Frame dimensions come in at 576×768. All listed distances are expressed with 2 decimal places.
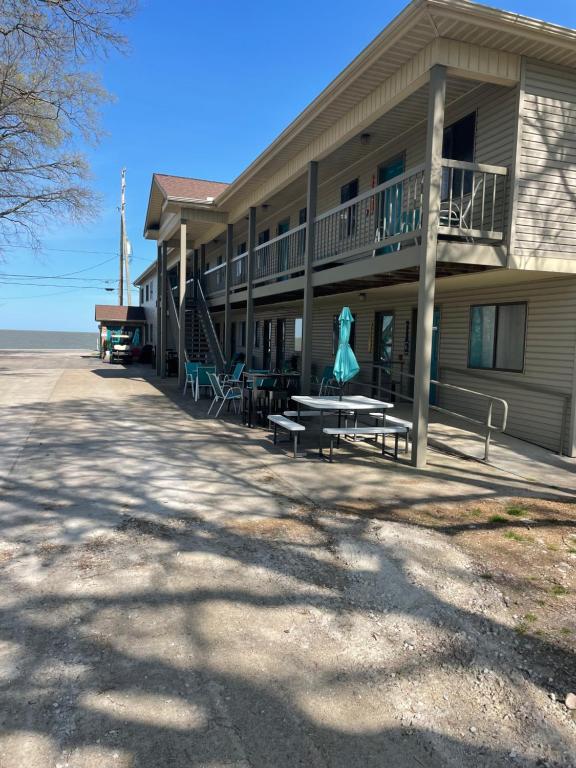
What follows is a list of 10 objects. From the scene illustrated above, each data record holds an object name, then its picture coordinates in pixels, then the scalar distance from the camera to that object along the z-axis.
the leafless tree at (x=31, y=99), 9.20
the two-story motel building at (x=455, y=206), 7.20
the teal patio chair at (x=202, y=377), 13.77
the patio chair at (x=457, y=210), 8.63
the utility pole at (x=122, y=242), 41.62
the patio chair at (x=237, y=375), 13.86
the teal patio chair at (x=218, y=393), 11.49
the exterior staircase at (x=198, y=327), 18.83
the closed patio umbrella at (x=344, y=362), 7.96
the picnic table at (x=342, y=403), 7.73
